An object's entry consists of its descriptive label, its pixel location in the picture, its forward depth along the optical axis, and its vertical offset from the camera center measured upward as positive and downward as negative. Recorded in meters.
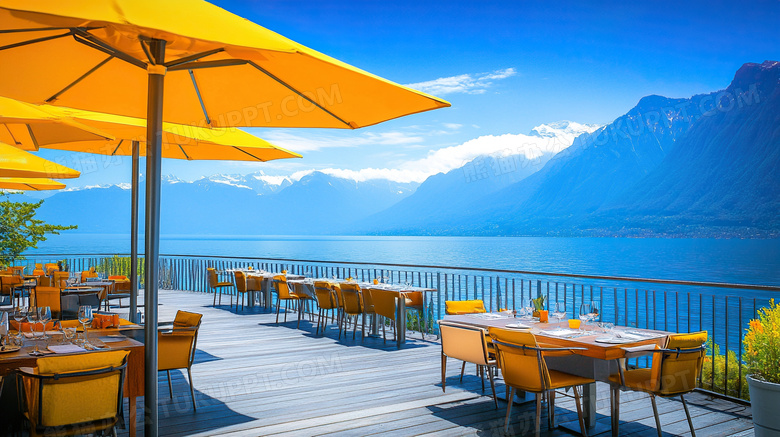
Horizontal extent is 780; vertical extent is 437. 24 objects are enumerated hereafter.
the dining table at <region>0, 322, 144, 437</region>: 3.71 -0.97
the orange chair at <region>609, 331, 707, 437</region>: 4.30 -1.17
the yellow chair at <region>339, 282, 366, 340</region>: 8.80 -1.29
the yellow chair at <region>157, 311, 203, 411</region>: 5.11 -1.19
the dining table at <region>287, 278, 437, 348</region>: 8.38 -1.23
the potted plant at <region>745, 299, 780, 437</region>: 4.12 -1.20
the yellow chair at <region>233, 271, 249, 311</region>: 11.96 -1.42
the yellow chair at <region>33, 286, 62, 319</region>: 7.98 -1.16
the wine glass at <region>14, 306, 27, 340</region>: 4.62 -0.87
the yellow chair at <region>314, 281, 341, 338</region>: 9.18 -1.32
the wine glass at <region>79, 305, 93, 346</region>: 4.62 -0.83
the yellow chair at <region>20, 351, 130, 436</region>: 3.29 -1.04
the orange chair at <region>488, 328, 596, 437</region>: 4.31 -1.16
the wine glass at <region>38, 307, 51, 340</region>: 4.64 -0.80
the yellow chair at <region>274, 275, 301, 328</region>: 10.42 -1.37
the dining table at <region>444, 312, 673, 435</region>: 4.35 -1.02
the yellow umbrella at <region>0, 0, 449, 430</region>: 2.39 +0.88
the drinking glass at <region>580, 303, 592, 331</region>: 5.33 -0.89
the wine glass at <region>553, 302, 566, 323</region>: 5.62 -0.93
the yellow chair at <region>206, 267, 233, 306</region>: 12.88 -1.51
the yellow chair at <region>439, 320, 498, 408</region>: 5.16 -1.20
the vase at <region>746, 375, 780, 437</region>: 4.10 -1.37
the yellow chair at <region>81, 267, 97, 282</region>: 11.34 -1.18
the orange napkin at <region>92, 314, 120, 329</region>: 5.04 -0.93
